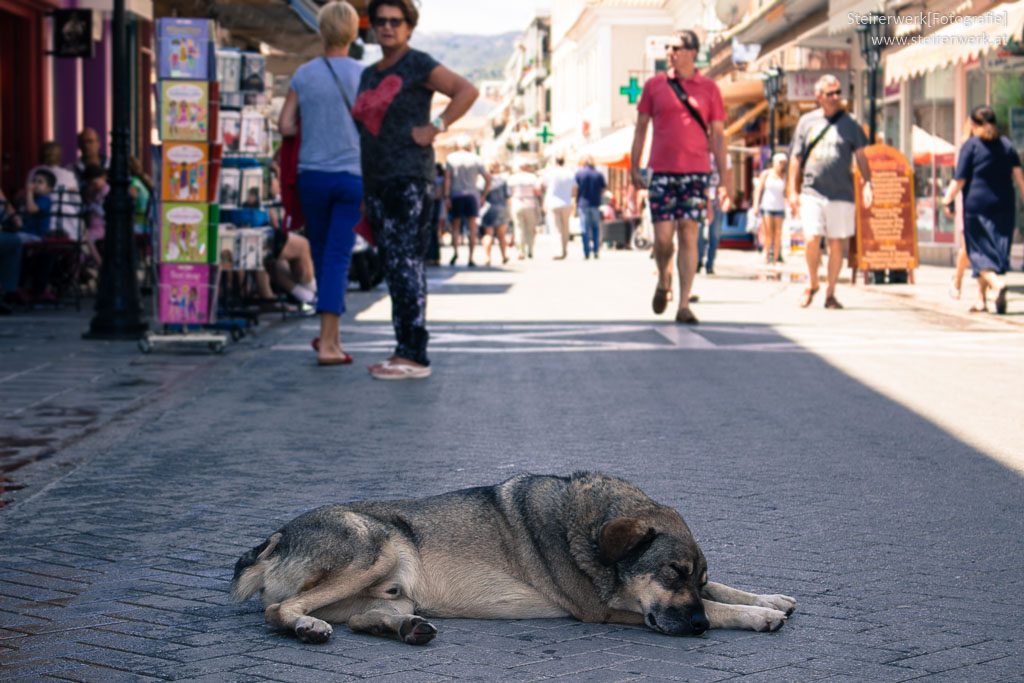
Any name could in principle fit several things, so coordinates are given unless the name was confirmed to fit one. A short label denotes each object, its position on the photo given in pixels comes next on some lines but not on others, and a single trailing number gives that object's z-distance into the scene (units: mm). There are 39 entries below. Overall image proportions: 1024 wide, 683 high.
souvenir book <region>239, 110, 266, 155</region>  13258
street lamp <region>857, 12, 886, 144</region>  23078
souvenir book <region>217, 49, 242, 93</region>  12914
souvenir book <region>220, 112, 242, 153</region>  12930
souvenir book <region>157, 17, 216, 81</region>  11789
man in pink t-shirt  13711
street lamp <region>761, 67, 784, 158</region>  33219
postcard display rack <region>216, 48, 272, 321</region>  12945
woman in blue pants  10641
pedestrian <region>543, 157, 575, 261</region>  32844
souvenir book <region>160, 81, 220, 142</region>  11812
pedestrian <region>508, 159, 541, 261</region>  32188
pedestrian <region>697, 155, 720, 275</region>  23609
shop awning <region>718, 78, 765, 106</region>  39938
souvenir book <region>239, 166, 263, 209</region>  13422
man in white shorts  15836
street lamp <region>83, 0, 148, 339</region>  12742
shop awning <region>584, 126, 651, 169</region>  39844
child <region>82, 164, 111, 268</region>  17266
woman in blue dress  14945
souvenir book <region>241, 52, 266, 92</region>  13078
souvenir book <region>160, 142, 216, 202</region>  11906
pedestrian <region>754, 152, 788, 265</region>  26891
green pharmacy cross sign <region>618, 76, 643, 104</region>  57562
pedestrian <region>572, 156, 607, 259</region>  32438
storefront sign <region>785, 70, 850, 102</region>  31578
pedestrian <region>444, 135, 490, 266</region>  28016
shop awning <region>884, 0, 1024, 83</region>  19438
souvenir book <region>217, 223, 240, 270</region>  12766
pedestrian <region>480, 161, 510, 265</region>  30298
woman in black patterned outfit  10039
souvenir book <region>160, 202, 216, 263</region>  12086
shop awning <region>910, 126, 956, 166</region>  26281
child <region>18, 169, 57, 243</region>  16812
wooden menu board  19891
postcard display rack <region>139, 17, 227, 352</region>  11812
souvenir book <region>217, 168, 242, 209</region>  13078
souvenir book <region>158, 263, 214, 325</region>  12164
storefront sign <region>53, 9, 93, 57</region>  21141
